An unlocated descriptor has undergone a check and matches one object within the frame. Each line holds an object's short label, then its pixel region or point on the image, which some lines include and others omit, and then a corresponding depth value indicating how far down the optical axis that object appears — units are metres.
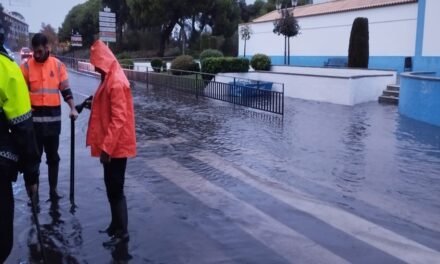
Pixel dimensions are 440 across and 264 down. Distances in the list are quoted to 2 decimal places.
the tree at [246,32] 36.44
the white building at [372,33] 19.27
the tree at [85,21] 61.12
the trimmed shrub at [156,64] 28.04
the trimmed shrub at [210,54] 24.58
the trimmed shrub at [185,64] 22.64
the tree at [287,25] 25.86
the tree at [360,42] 21.00
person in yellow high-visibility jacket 2.74
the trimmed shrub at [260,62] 22.25
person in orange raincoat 4.09
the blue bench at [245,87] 14.95
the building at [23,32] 86.89
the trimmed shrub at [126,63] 29.18
